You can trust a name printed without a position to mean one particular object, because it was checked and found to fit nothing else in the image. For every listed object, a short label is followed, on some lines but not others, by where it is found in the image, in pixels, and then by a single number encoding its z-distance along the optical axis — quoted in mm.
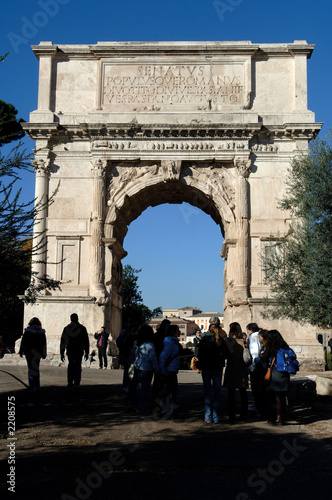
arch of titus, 20531
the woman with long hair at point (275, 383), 9242
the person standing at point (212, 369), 9266
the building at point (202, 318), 135925
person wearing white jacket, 10164
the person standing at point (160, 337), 10695
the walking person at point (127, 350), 11047
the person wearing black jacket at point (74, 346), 11922
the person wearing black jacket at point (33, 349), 11523
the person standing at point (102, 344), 17969
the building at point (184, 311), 155000
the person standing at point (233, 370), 9492
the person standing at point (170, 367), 9680
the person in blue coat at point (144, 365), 9961
